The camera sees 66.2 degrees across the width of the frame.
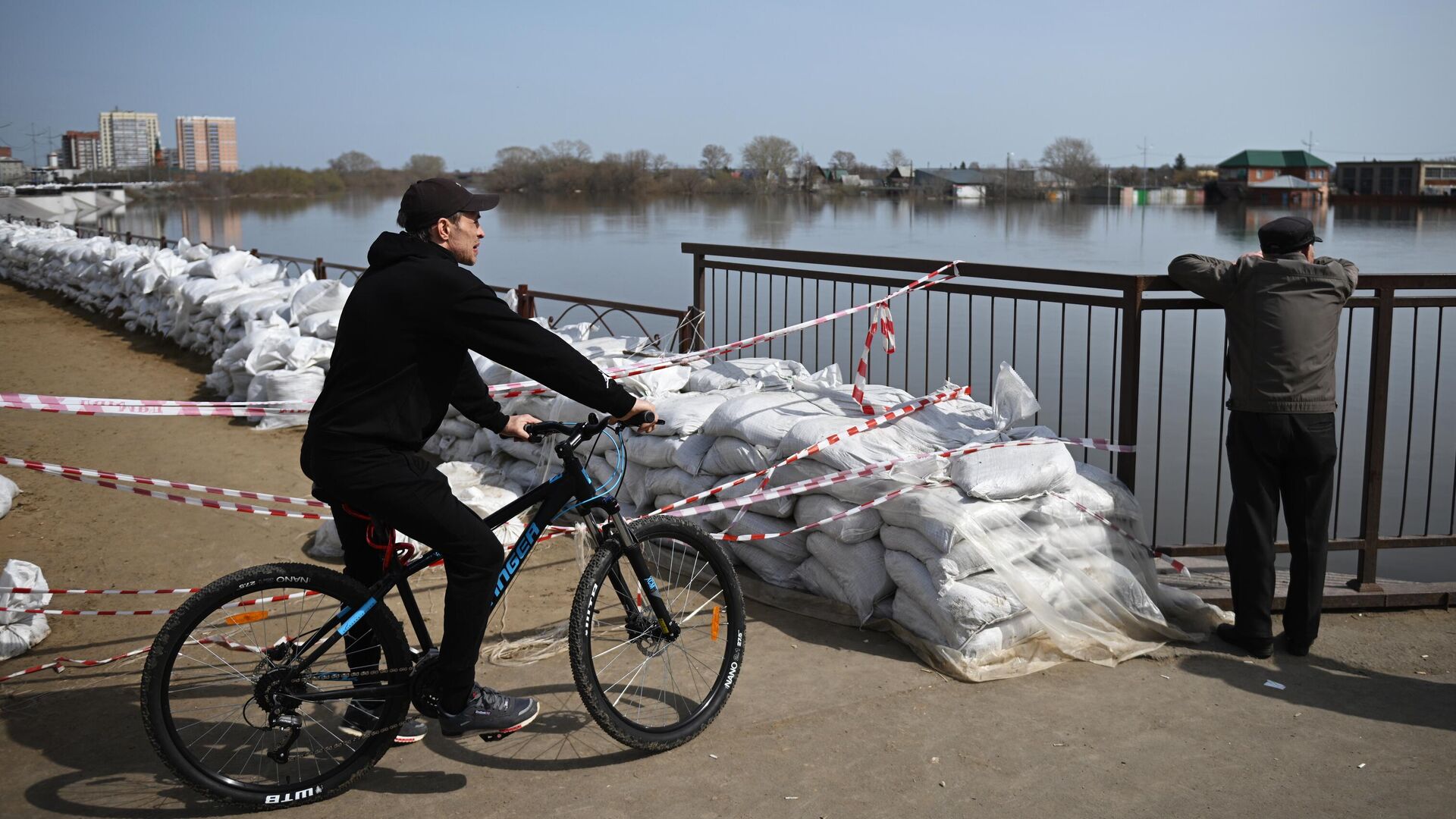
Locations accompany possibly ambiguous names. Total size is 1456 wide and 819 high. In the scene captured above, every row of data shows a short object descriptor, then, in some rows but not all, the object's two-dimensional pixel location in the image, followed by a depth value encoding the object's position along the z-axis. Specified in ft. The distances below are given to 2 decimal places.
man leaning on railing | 12.90
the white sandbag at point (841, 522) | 13.87
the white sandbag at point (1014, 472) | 13.17
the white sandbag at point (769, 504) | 14.88
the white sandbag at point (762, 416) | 15.35
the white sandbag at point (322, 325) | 30.40
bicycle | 9.53
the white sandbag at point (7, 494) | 18.26
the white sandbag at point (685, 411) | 16.92
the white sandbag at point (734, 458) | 15.43
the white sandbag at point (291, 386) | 28.02
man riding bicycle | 9.33
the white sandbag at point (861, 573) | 13.80
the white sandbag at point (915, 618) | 12.92
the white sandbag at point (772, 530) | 14.94
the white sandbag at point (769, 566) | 15.07
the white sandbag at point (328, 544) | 16.71
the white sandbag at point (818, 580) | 14.39
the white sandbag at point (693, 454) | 16.51
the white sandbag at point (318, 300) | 32.65
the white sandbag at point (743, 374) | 18.31
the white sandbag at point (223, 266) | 42.06
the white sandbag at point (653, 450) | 16.93
